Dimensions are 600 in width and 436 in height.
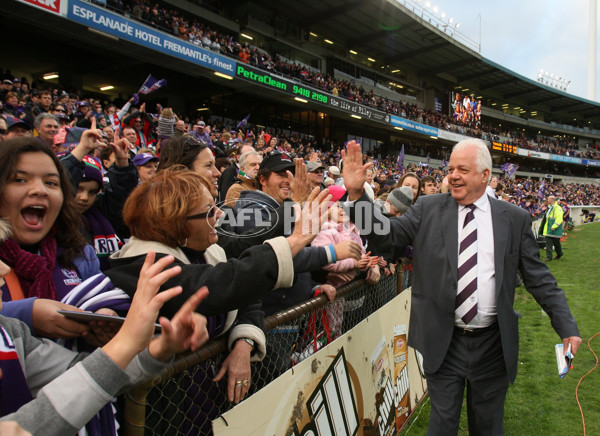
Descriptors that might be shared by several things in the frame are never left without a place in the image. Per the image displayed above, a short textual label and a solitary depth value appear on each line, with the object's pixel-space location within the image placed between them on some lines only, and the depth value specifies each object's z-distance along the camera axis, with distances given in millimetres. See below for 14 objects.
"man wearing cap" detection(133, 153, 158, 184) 3496
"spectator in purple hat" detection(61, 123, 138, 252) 2699
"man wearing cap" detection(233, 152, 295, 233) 2520
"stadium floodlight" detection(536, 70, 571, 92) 57156
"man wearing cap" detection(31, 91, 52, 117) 8659
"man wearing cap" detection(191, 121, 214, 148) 8116
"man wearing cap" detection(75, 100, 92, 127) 9355
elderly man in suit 2506
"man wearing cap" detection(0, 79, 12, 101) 9312
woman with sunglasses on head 3010
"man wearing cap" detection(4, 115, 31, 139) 4413
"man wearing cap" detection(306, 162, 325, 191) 4098
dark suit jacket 2494
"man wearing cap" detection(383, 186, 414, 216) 3785
